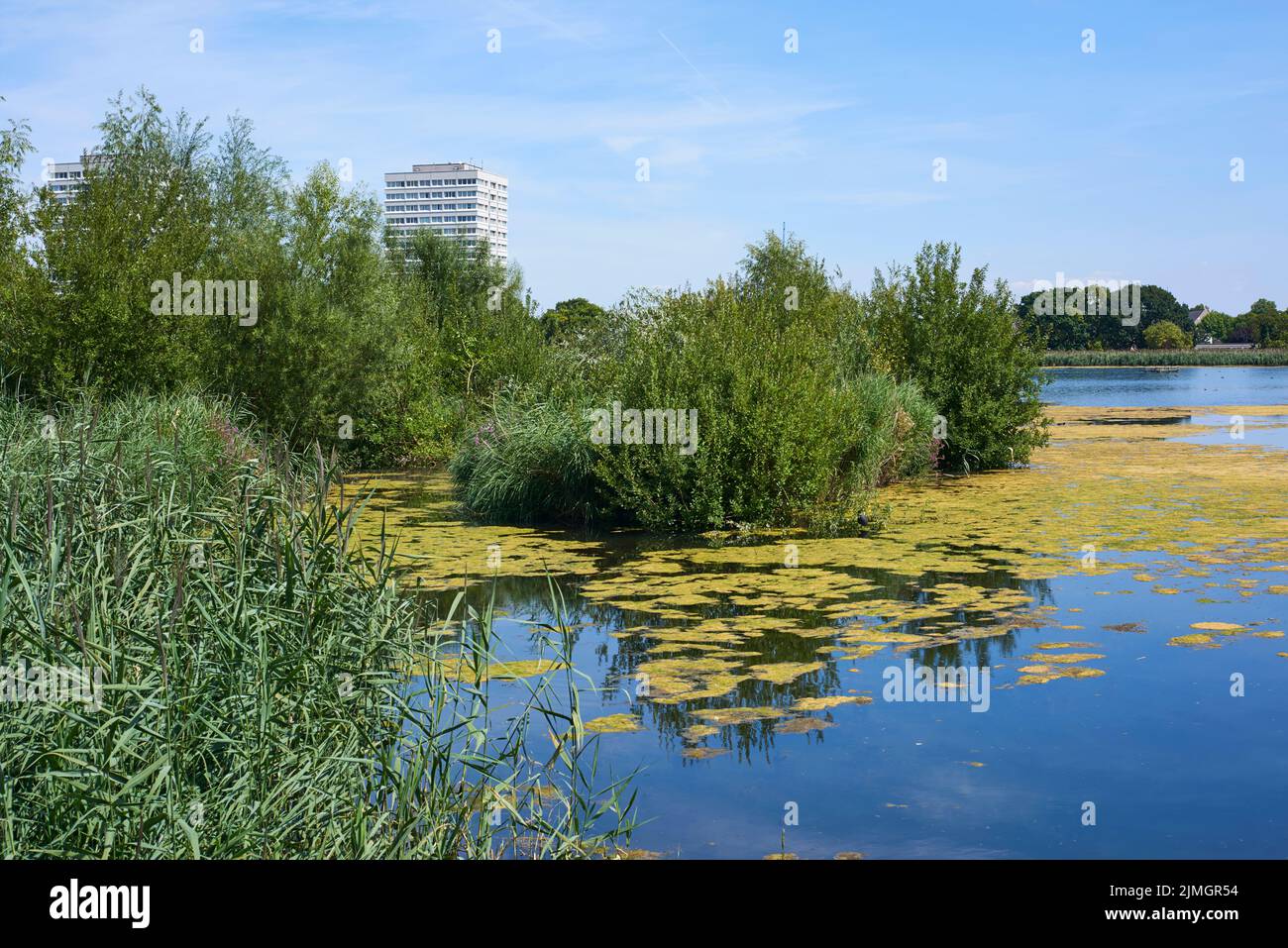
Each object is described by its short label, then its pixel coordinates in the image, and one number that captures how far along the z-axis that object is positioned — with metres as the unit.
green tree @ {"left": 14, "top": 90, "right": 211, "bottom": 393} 17.70
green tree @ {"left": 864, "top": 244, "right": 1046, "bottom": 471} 21.30
